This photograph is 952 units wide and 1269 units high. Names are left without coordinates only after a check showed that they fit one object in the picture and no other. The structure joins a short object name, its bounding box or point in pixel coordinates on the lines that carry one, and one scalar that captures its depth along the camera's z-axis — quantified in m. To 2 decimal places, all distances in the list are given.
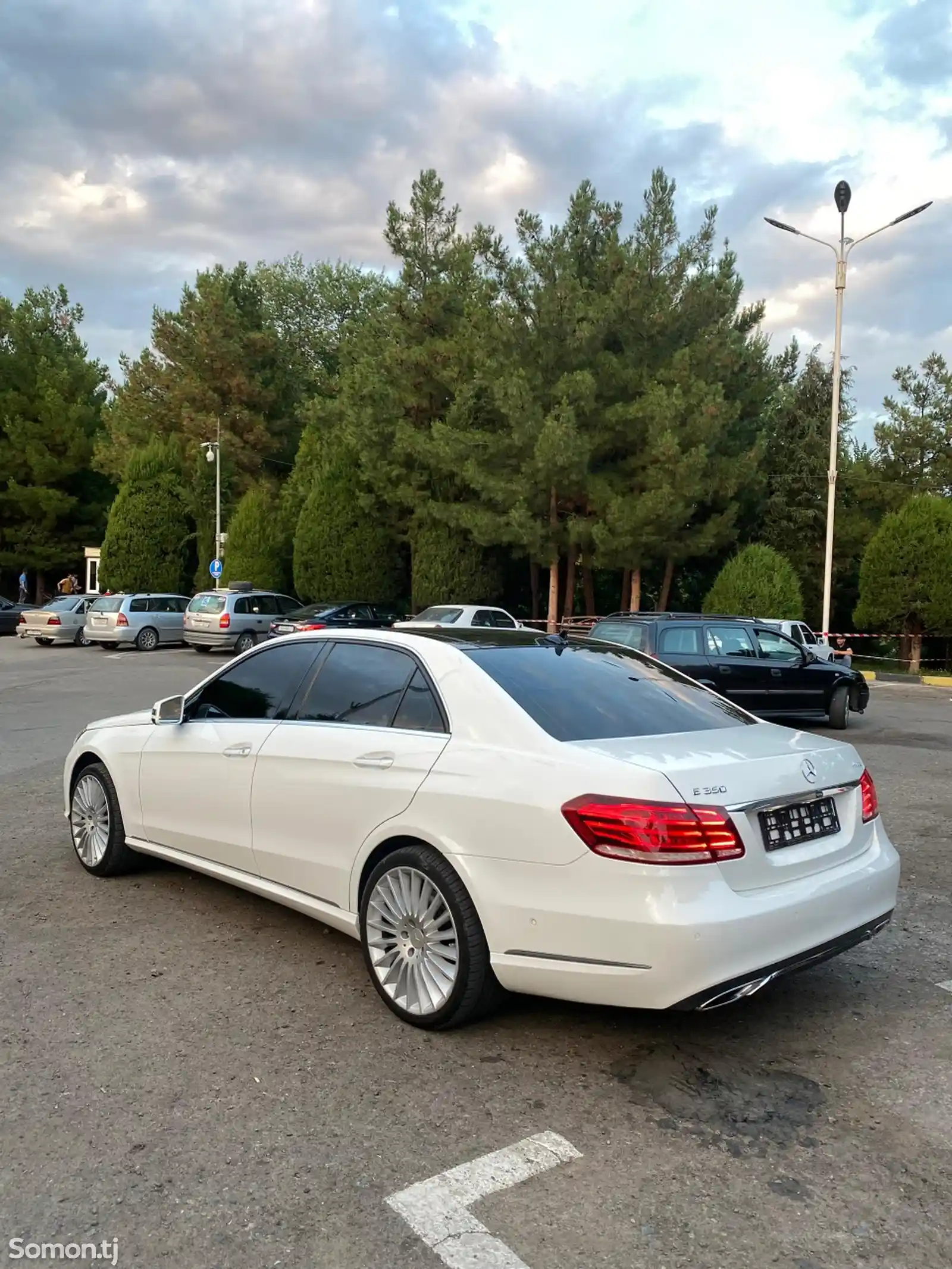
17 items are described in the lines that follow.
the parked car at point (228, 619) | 26.11
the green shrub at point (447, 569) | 30.20
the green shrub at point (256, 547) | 36.12
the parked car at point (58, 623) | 28.50
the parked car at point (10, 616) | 34.62
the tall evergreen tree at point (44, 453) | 49.78
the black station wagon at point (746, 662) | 12.56
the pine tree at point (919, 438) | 34.50
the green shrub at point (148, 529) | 39.44
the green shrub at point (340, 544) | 32.75
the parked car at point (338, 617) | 24.64
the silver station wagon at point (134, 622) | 27.39
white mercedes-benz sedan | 3.29
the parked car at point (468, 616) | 20.92
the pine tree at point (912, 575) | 23.47
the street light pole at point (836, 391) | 23.38
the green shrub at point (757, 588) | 24.64
